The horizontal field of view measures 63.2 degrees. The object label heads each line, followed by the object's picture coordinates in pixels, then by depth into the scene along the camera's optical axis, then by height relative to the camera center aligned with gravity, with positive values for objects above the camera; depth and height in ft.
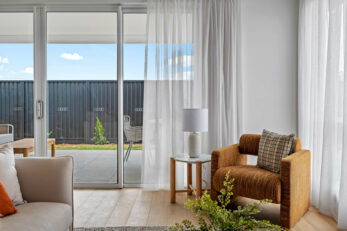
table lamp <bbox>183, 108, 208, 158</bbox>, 10.85 -0.66
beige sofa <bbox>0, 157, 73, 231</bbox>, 6.59 -1.94
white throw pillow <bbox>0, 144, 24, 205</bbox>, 6.47 -1.62
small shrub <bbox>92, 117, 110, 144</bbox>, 13.21 -1.23
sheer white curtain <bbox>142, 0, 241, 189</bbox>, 12.42 +1.42
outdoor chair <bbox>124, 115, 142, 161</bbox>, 13.16 -1.18
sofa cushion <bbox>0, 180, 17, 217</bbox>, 5.88 -2.03
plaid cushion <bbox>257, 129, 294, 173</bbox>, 9.48 -1.43
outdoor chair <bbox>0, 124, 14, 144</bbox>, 13.10 -1.06
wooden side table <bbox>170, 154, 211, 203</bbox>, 10.41 -2.51
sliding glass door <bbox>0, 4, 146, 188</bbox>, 13.16 +1.10
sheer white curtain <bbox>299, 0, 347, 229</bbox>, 9.04 +0.25
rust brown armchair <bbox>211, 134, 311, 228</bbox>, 8.49 -2.30
